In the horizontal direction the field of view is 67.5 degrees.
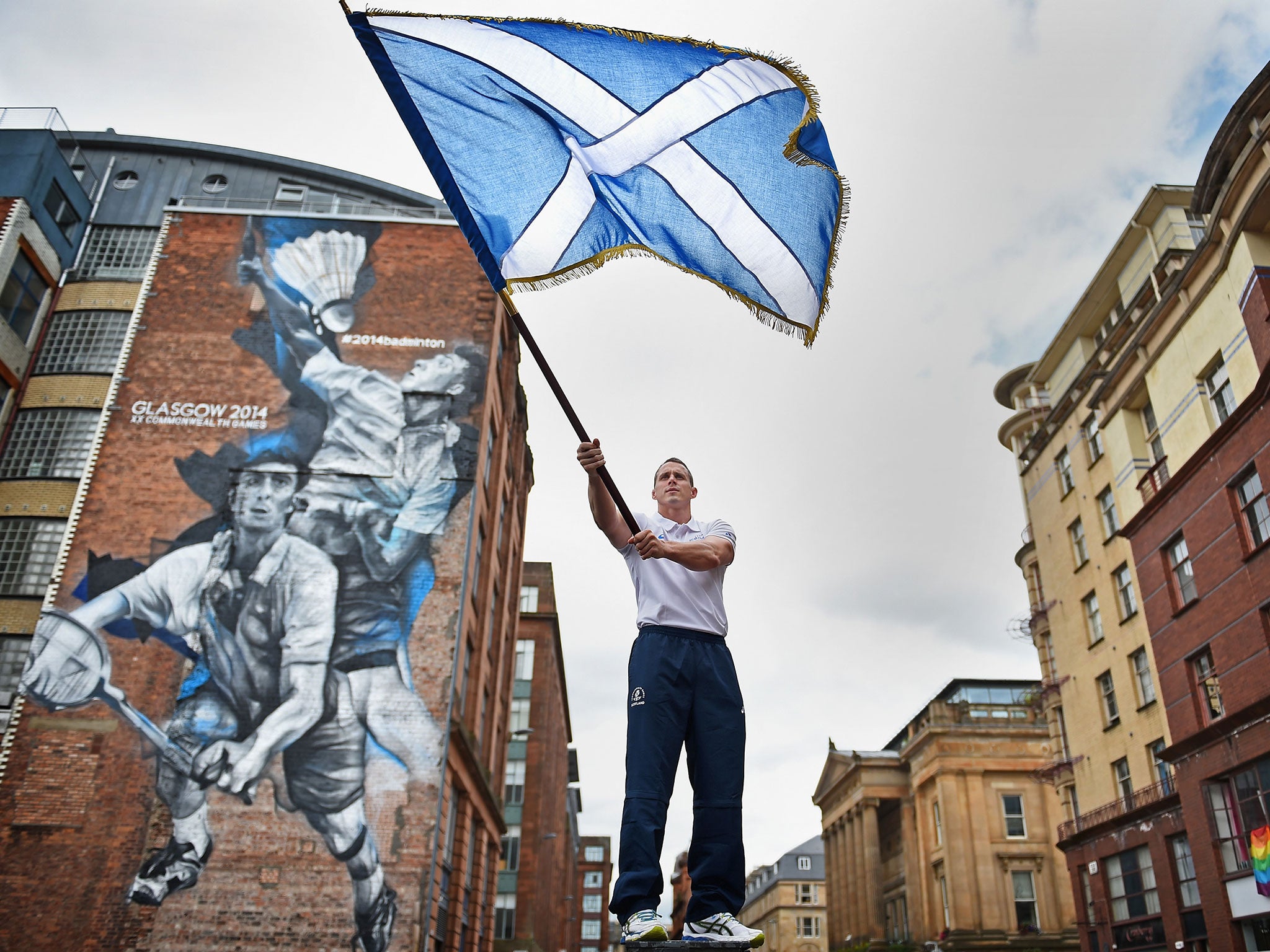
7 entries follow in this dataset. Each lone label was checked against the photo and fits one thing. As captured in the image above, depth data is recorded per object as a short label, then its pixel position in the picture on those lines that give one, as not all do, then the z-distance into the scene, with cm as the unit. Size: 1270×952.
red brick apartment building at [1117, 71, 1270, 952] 1994
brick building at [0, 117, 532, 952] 2255
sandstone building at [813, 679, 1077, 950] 5122
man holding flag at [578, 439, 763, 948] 450
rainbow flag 1902
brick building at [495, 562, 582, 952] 4712
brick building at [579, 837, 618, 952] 11342
